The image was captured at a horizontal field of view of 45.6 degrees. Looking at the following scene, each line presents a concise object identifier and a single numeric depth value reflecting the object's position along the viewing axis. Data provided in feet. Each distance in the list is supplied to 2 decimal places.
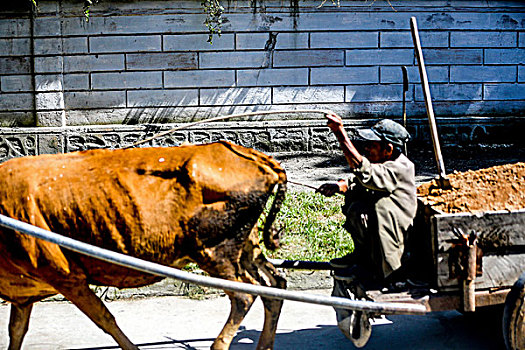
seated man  14.01
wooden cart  13.74
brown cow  13.97
